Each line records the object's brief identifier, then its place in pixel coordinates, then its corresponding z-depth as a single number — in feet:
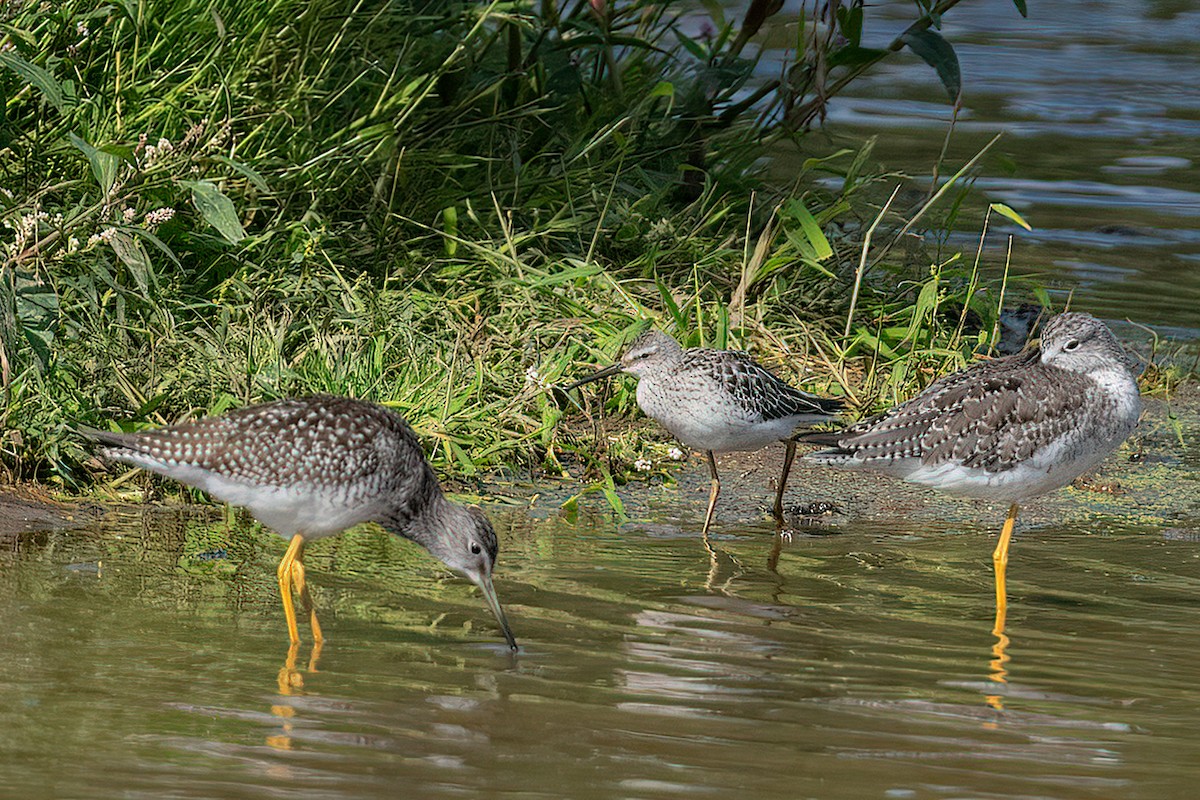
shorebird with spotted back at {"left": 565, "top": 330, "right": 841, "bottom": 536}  47.14
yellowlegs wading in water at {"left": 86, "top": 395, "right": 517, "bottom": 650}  36.63
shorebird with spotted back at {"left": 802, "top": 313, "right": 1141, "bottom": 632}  42.86
